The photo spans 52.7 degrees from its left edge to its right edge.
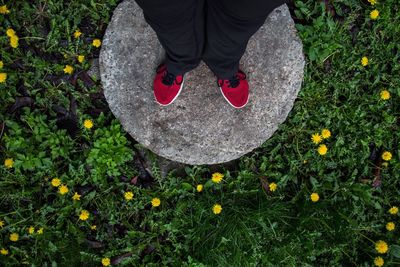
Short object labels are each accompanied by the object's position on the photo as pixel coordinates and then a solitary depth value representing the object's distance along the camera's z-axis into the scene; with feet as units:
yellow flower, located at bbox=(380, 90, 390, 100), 8.68
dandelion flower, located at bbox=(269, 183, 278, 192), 8.53
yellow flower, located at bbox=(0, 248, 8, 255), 8.28
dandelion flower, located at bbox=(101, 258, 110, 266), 8.25
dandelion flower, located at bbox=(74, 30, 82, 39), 8.62
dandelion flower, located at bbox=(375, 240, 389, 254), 8.20
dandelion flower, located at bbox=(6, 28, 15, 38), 8.36
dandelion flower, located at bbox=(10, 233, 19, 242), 8.27
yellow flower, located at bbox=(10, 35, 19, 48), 8.41
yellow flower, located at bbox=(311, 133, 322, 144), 8.54
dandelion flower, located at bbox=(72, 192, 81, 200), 8.44
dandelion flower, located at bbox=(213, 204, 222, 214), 8.22
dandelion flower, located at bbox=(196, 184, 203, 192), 8.45
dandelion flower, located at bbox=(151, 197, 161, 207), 8.36
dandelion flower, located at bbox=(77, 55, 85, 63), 8.63
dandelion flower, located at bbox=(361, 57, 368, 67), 8.71
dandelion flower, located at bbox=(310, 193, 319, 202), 8.45
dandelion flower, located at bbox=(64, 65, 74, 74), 8.52
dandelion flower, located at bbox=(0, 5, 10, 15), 8.55
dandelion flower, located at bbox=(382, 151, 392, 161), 8.59
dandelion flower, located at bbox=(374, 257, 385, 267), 8.26
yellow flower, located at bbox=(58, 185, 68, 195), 8.32
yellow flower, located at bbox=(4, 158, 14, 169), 8.20
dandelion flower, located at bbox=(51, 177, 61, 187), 8.30
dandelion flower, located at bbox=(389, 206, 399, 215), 8.54
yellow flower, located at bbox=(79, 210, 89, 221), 8.24
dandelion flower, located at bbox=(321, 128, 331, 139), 8.47
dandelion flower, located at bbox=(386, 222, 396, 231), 8.45
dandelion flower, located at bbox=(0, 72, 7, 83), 8.29
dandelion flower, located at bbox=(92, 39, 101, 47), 8.62
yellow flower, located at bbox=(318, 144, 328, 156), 8.45
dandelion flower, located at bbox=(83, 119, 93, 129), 8.25
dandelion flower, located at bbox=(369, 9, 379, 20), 8.74
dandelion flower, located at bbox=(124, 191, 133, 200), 8.37
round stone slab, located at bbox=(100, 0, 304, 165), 8.48
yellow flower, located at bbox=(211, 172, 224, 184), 8.32
